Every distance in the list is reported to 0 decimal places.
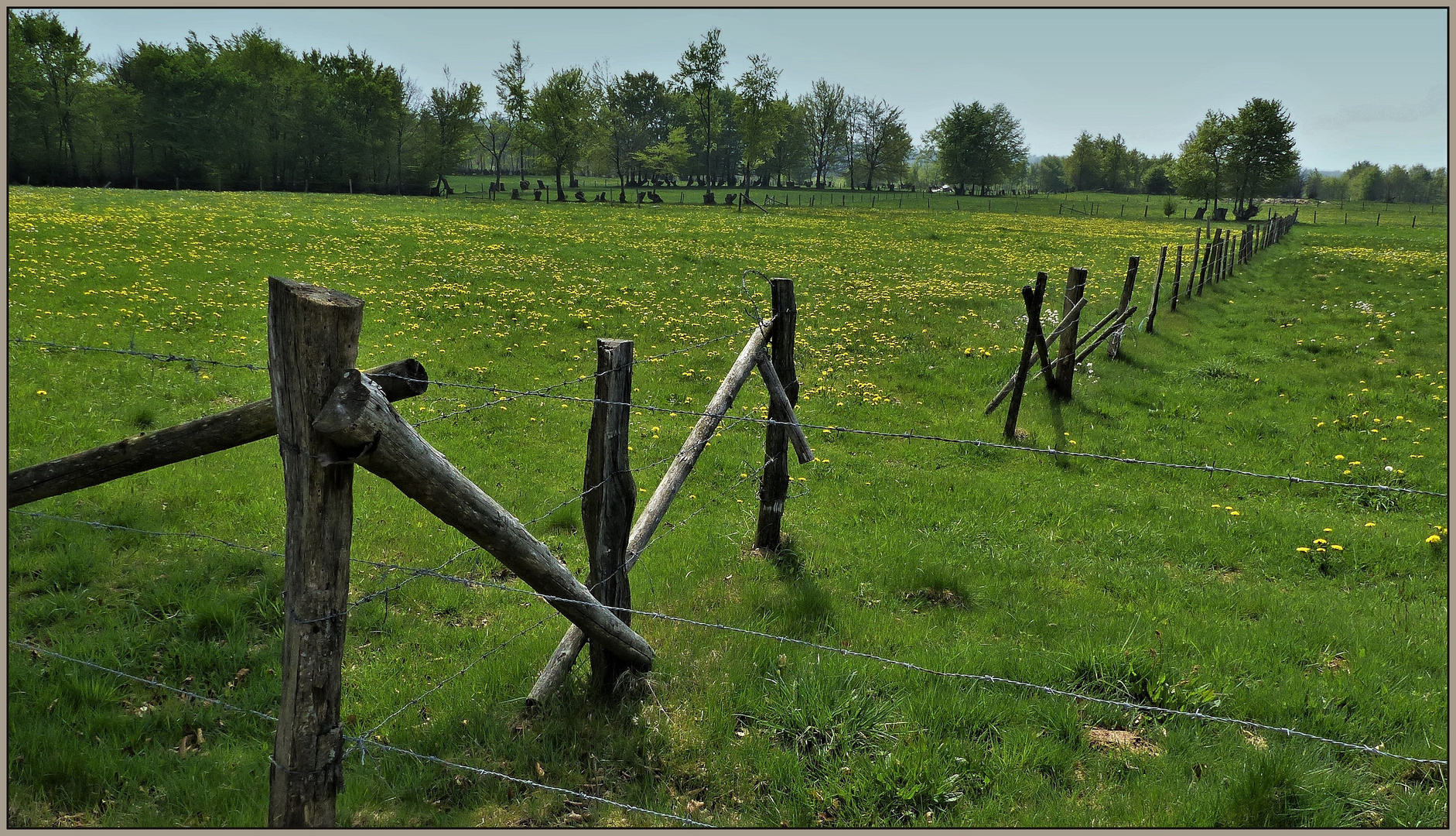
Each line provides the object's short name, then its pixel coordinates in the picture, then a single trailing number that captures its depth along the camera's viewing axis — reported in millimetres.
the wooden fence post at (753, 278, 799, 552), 5906
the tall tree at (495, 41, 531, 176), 76500
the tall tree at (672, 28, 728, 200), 83812
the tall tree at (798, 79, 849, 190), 119125
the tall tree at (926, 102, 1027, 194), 107938
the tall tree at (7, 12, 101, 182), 63344
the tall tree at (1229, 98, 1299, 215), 78688
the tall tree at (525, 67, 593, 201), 70688
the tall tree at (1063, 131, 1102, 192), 133125
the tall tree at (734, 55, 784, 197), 77688
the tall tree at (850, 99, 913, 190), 115438
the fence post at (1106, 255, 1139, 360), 13492
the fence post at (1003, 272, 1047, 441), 9820
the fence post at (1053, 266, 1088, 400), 11086
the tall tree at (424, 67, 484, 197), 85500
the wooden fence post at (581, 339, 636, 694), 3873
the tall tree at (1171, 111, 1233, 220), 80875
